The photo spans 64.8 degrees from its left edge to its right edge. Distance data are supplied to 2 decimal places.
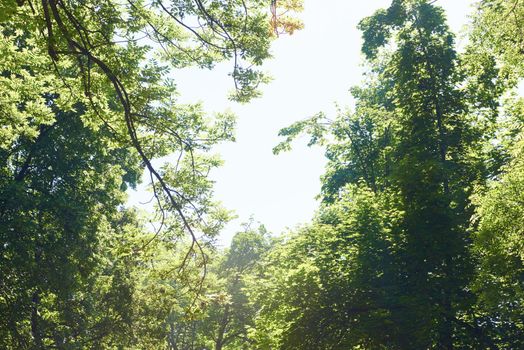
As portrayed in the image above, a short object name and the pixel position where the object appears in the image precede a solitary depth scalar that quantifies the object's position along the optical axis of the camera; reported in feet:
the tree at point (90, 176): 25.44
